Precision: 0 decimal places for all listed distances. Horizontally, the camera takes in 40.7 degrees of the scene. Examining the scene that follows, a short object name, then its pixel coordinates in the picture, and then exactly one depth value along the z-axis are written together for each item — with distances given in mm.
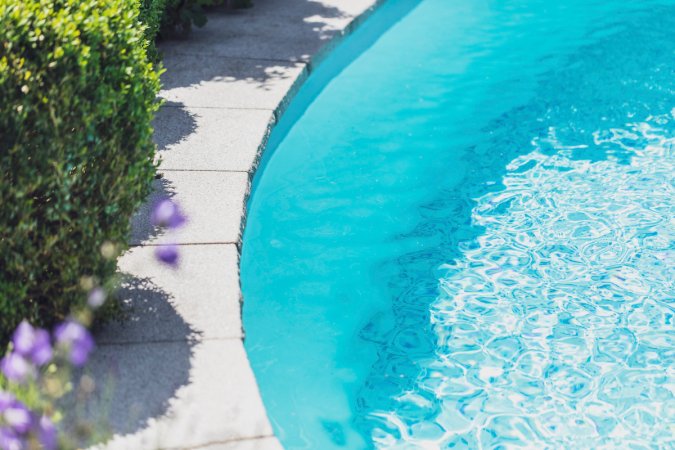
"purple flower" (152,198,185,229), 5359
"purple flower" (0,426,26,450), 3250
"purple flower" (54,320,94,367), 4020
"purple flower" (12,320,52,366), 3539
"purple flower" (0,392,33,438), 3273
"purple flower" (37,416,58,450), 3424
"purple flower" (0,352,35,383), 3352
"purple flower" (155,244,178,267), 4911
